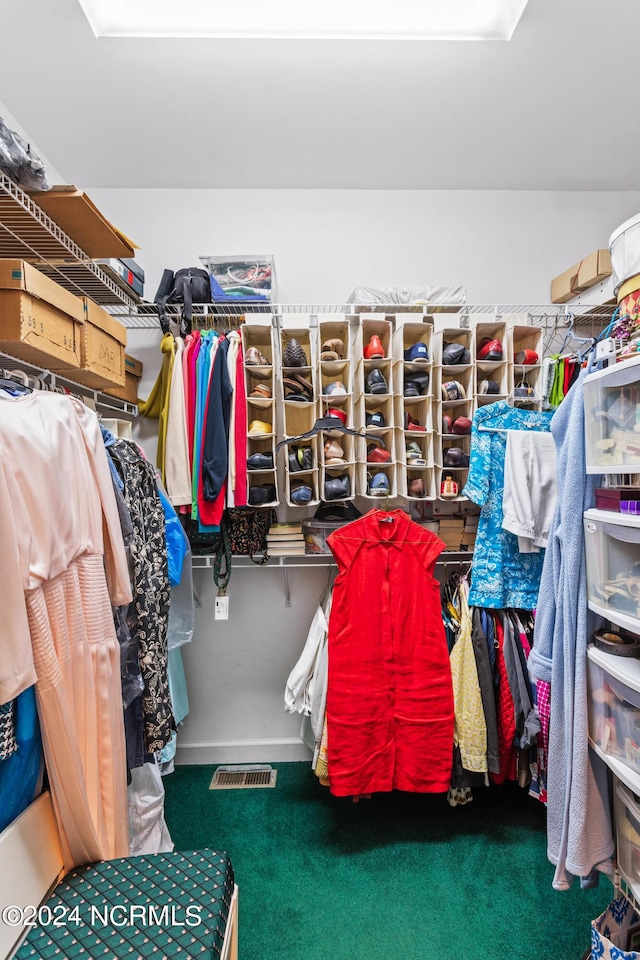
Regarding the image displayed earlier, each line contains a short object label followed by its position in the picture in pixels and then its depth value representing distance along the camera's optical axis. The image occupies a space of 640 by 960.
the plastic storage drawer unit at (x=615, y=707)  1.14
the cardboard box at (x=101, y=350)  1.59
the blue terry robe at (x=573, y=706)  1.25
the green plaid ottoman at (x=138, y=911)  0.91
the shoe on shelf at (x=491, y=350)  2.15
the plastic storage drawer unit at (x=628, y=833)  1.19
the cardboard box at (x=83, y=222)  1.38
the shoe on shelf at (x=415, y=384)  2.13
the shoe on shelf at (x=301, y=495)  2.09
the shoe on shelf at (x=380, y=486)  2.10
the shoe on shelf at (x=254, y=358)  2.13
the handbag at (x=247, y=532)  2.26
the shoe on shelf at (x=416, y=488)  2.17
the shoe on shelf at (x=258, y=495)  2.12
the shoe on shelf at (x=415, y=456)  2.14
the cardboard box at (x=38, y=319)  1.23
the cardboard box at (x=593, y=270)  2.10
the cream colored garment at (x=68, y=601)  0.95
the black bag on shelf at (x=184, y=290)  2.08
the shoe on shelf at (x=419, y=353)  2.10
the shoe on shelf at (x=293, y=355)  2.07
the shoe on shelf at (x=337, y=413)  2.18
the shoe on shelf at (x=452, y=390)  2.16
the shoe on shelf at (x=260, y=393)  2.15
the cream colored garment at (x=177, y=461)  2.03
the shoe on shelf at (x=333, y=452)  2.14
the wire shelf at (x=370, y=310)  2.19
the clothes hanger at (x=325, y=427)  2.02
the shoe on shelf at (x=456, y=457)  2.14
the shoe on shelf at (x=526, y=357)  2.17
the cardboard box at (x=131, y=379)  2.19
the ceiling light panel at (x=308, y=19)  1.50
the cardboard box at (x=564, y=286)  2.29
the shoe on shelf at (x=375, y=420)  2.16
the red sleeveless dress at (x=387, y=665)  1.90
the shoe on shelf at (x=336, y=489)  2.10
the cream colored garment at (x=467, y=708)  1.92
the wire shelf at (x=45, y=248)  1.27
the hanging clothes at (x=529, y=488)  1.99
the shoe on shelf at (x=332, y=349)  2.11
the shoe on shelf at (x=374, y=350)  2.12
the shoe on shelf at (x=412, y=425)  2.16
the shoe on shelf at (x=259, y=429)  2.10
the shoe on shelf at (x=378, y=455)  2.11
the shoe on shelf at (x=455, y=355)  2.12
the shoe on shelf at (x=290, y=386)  2.14
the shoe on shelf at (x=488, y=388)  2.16
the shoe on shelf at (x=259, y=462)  2.11
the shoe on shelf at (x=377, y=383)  2.11
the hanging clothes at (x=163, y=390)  2.11
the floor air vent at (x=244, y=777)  2.30
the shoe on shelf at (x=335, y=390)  2.13
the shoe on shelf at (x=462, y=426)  2.15
